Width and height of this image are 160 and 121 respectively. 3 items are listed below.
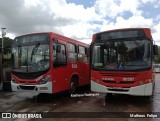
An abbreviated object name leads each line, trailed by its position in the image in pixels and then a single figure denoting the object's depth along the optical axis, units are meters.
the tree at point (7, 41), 31.61
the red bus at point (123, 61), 4.93
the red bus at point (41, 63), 5.22
